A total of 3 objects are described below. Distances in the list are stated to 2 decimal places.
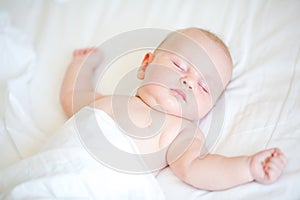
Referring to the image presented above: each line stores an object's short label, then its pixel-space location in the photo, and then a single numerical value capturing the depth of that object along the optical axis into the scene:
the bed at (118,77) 0.88
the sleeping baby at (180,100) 0.93
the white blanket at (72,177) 0.85
